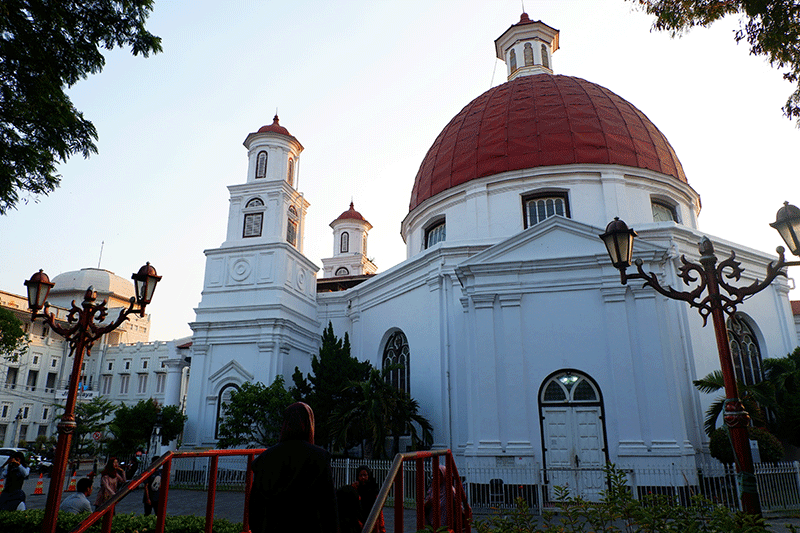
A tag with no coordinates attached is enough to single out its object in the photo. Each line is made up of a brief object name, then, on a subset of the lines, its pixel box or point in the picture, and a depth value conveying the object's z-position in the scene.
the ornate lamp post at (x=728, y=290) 6.16
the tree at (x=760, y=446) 14.35
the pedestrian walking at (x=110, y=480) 9.51
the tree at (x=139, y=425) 23.20
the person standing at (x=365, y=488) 7.50
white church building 15.33
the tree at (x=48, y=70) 9.48
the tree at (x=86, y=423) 32.23
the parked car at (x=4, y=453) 25.81
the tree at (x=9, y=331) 25.73
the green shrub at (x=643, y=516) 4.37
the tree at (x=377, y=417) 17.05
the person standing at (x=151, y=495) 10.34
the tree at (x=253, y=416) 20.12
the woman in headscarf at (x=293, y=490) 3.38
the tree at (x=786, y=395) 15.09
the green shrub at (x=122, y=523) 7.44
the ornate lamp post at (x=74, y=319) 8.91
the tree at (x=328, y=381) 18.95
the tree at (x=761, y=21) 8.06
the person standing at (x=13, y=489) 9.97
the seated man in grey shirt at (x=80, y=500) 8.62
